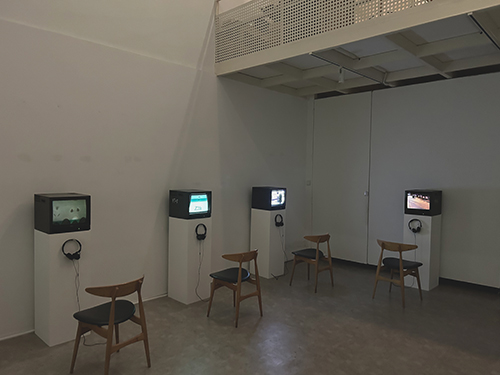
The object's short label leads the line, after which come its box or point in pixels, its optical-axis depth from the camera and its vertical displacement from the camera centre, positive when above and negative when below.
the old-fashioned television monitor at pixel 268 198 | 6.05 -0.35
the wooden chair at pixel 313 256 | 5.45 -1.16
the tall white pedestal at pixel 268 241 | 6.07 -1.06
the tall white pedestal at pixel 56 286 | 3.69 -1.14
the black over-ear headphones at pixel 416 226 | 5.62 -0.71
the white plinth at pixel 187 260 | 4.88 -1.13
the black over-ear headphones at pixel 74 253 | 3.74 -0.81
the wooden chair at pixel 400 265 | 4.83 -1.15
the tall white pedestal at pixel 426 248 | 5.56 -1.02
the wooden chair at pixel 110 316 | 3.00 -1.19
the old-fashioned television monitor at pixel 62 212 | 3.67 -0.40
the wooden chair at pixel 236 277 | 4.23 -1.18
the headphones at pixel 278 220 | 6.14 -0.71
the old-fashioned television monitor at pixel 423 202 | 5.54 -0.33
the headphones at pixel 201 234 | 4.92 -0.77
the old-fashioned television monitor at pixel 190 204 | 4.86 -0.38
